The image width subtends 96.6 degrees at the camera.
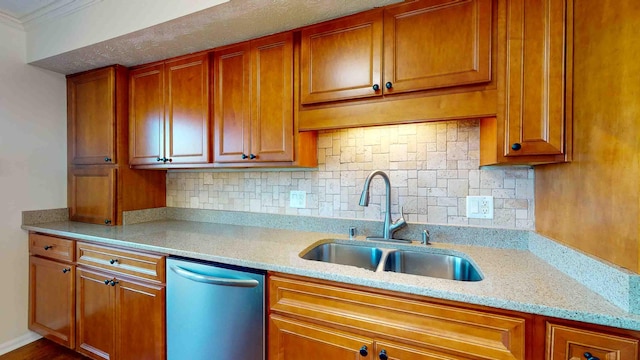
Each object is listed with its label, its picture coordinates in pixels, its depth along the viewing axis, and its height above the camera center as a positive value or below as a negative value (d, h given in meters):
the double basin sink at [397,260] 1.37 -0.43
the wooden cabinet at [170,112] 1.83 +0.43
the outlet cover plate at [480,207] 1.45 -0.15
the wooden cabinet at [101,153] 2.05 +0.17
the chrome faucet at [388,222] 1.52 -0.24
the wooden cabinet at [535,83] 1.06 +0.36
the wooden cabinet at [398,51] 1.19 +0.58
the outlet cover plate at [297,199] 1.88 -0.15
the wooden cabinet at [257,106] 1.57 +0.41
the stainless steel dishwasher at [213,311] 1.24 -0.63
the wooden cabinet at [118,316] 1.51 -0.81
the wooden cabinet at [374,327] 0.90 -0.53
